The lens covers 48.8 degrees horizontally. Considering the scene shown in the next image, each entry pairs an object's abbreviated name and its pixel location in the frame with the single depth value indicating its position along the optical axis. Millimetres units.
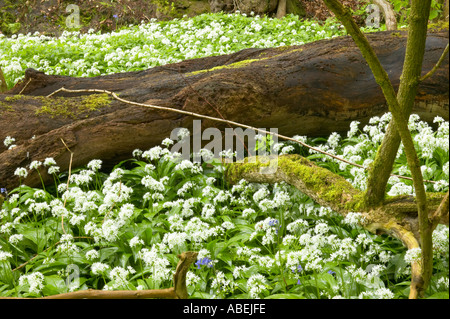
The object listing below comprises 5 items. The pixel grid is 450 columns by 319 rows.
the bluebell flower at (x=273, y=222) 3289
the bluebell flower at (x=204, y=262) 3031
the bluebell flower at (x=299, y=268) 2829
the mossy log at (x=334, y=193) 2822
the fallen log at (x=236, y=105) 4602
